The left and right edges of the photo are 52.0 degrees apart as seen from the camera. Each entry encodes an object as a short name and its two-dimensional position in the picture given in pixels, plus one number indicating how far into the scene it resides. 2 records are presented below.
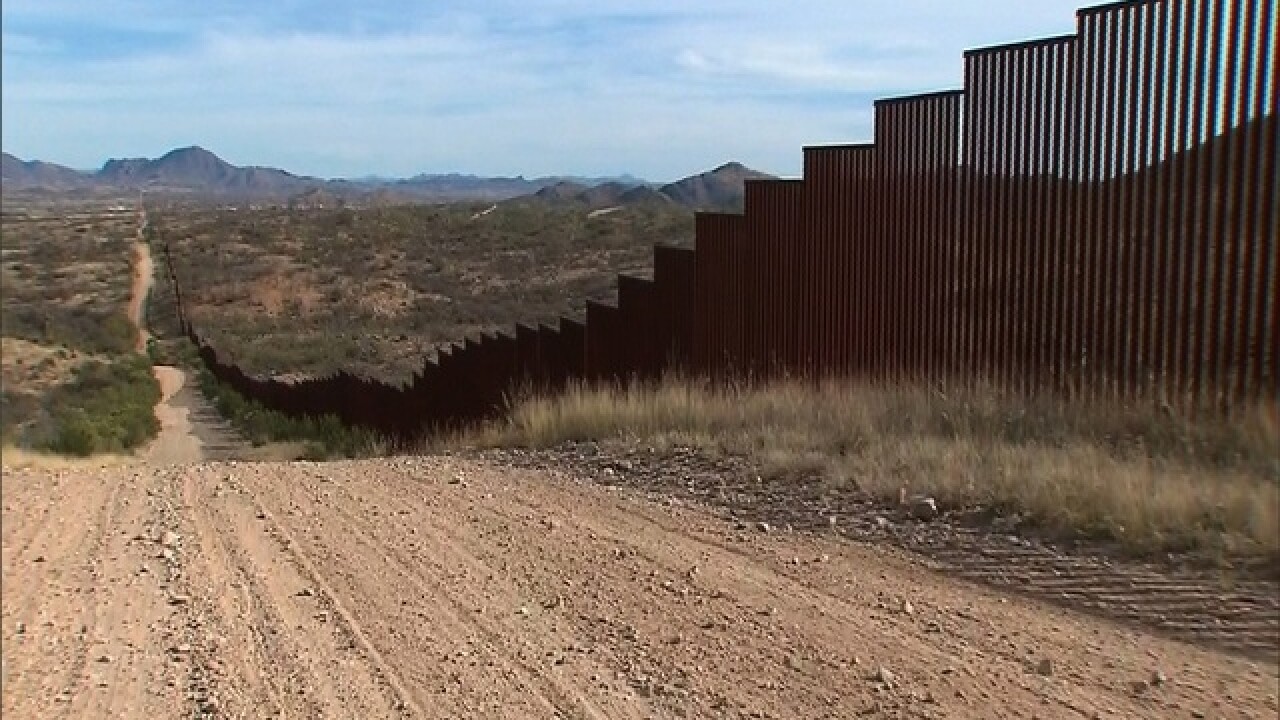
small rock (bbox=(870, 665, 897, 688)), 5.70
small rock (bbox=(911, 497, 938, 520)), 8.75
